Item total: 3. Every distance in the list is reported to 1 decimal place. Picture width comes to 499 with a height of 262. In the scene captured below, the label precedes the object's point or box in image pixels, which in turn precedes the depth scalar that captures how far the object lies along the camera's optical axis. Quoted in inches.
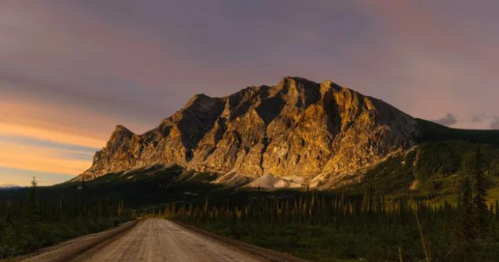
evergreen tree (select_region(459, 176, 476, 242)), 2408.6
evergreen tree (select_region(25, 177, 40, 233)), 1393.6
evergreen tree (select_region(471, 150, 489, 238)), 2568.9
